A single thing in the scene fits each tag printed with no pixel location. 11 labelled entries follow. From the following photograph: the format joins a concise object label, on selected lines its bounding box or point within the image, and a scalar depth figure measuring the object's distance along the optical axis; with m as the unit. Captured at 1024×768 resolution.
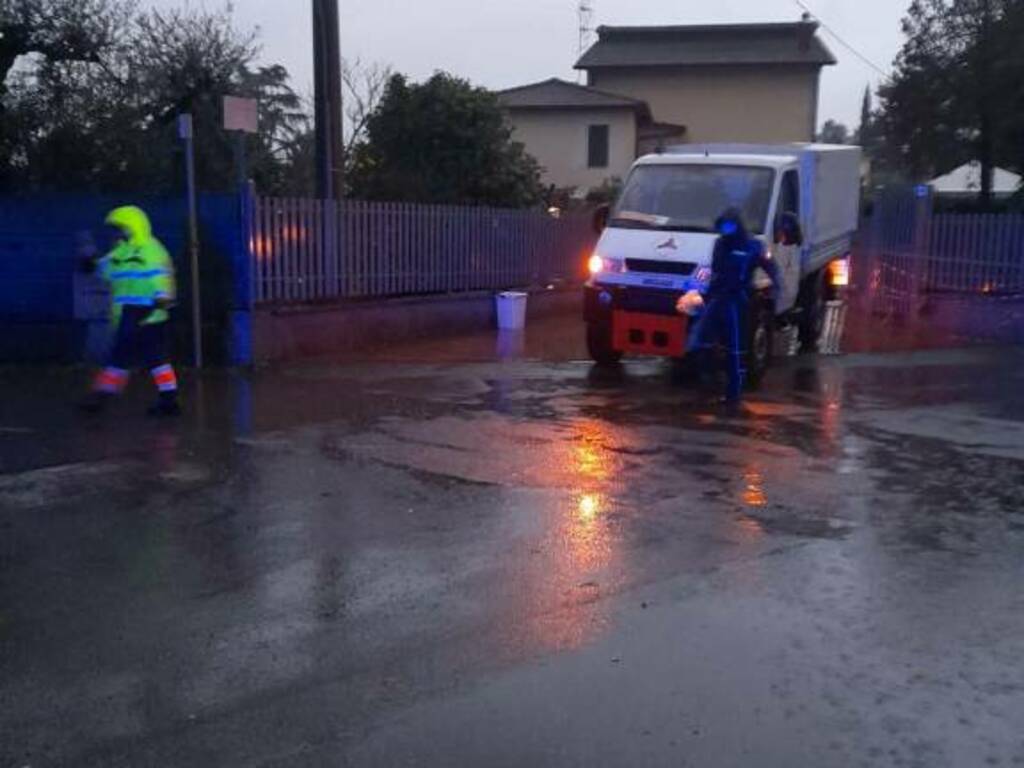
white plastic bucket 17.11
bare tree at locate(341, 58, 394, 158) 24.62
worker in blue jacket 11.05
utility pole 15.03
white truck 12.20
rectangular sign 12.04
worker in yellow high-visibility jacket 9.91
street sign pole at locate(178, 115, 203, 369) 12.15
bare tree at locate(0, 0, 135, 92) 14.72
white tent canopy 37.94
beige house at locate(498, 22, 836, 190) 39.03
